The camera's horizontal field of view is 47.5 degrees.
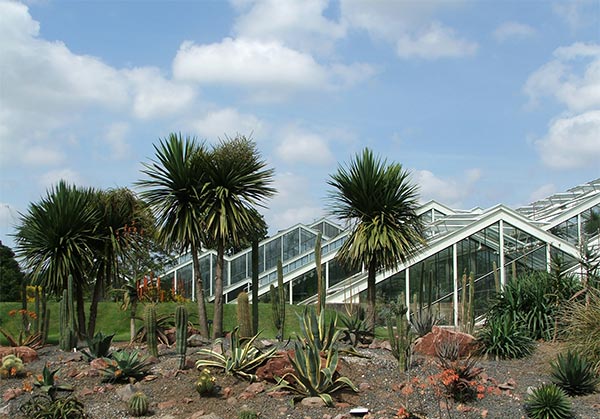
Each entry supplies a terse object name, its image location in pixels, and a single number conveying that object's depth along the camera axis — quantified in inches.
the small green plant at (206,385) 371.6
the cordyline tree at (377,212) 551.8
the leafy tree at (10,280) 927.0
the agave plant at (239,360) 402.0
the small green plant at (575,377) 387.5
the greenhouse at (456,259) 953.5
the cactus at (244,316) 450.0
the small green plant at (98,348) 449.1
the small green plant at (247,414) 332.5
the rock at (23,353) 468.8
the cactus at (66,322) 490.3
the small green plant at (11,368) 427.5
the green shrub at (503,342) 473.7
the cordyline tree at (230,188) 540.4
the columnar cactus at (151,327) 443.8
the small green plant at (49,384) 376.5
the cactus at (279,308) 515.8
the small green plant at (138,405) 353.1
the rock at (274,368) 393.7
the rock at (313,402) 358.9
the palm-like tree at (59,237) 536.7
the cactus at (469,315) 534.5
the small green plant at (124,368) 400.2
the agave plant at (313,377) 367.2
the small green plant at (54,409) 348.2
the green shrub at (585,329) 439.5
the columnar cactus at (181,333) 418.9
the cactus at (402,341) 407.5
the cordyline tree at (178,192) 541.6
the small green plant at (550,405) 341.4
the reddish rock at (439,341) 459.5
